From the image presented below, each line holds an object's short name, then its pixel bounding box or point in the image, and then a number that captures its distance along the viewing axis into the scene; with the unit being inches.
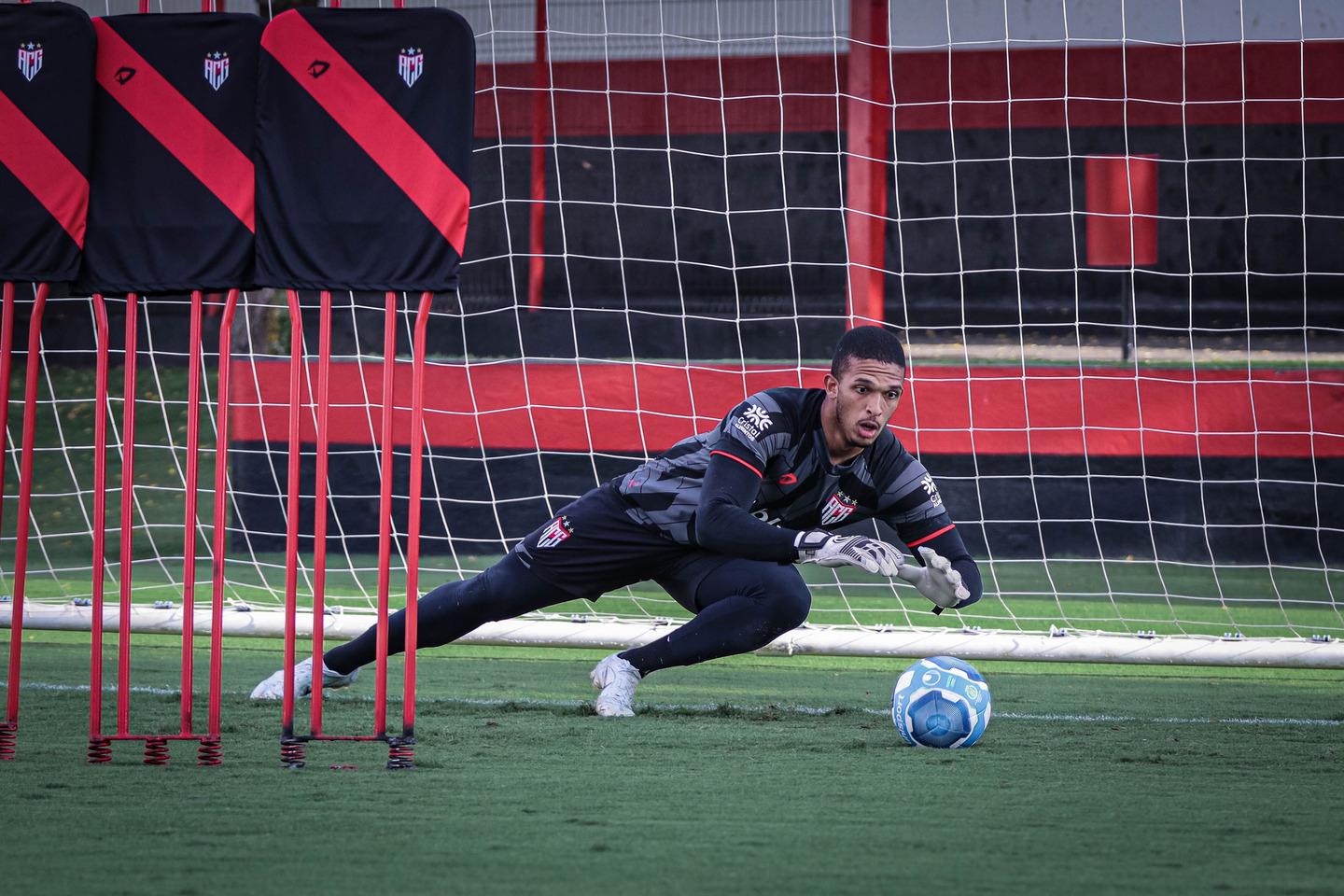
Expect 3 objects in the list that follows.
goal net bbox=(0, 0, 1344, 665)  878.4
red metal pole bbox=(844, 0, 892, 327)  914.7
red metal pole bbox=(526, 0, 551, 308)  949.2
